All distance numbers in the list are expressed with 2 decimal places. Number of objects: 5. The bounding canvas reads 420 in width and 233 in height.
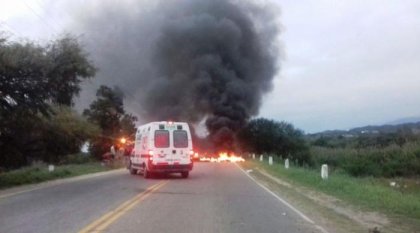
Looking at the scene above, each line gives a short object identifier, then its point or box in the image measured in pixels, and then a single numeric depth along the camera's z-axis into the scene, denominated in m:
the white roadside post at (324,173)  24.96
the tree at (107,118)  63.81
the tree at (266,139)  75.38
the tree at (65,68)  28.44
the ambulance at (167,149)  28.16
